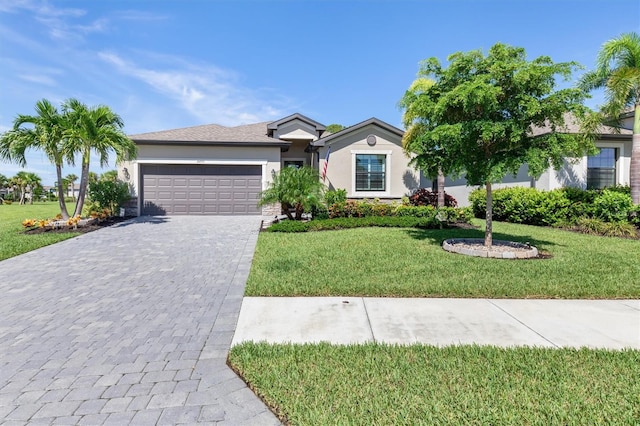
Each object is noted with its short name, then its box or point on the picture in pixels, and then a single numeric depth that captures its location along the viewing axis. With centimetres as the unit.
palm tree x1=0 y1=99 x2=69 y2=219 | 1158
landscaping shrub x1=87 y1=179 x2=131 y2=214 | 1449
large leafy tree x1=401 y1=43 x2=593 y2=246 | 684
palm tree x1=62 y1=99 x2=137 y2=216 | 1184
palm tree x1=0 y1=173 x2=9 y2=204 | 3823
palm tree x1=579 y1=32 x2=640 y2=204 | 1139
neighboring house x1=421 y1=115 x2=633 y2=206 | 1494
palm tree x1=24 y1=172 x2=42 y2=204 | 3660
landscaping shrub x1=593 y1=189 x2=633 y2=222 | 1116
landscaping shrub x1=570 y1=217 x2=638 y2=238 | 1027
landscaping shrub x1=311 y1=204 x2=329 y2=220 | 1328
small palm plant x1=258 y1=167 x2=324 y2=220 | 1211
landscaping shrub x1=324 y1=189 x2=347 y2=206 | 1373
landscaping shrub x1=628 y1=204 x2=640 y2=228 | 1116
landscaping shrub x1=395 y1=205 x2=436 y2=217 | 1357
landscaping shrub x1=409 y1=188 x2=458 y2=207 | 1556
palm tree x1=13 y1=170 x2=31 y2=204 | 3559
